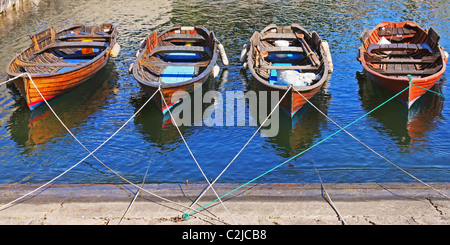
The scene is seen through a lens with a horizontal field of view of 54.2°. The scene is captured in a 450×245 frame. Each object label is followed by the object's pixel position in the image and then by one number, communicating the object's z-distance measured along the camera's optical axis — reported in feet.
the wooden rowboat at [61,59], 56.34
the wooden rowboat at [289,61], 51.55
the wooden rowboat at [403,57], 54.26
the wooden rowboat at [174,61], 53.06
